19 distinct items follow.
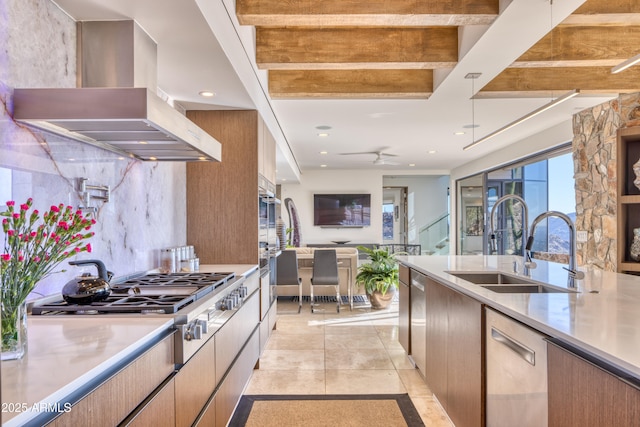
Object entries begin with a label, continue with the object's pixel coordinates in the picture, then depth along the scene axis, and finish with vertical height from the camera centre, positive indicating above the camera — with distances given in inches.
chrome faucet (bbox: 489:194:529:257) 94.9 +3.0
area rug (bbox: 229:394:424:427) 92.6 -47.2
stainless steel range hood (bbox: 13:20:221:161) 58.3 +17.4
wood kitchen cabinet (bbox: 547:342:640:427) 36.9 -18.1
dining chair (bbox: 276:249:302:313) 205.2 -24.8
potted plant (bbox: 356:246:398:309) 211.3 -30.9
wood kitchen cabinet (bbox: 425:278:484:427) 70.5 -27.4
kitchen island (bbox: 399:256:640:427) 40.3 -17.0
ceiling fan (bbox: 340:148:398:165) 276.7 +46.3
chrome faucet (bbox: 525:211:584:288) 74.8 -6.8
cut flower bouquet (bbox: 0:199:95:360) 37.9 -4.8
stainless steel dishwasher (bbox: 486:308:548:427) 52.1 -22.4
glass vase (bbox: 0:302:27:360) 37.5 -10.6
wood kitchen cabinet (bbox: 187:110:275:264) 127.4 +7.8
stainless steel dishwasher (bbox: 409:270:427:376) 107.6 -28.7
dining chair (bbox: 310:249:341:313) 204.8 -24.8
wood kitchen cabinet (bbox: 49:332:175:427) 35.1 -17.6
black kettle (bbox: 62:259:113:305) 59.8 -10.5
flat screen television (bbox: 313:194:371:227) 373.4 +9.6
